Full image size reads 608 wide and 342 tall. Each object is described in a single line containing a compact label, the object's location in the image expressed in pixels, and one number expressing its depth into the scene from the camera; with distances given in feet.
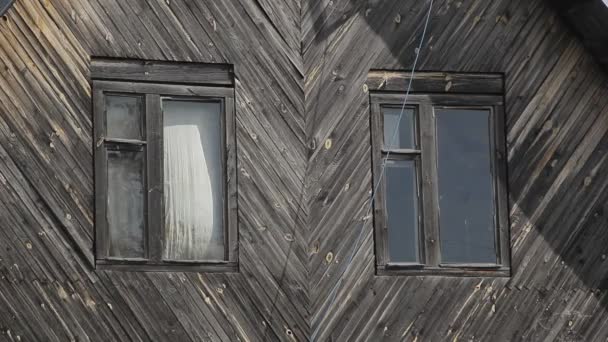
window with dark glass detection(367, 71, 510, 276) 59.98
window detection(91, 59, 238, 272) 56.80
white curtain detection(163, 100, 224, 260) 57.58
